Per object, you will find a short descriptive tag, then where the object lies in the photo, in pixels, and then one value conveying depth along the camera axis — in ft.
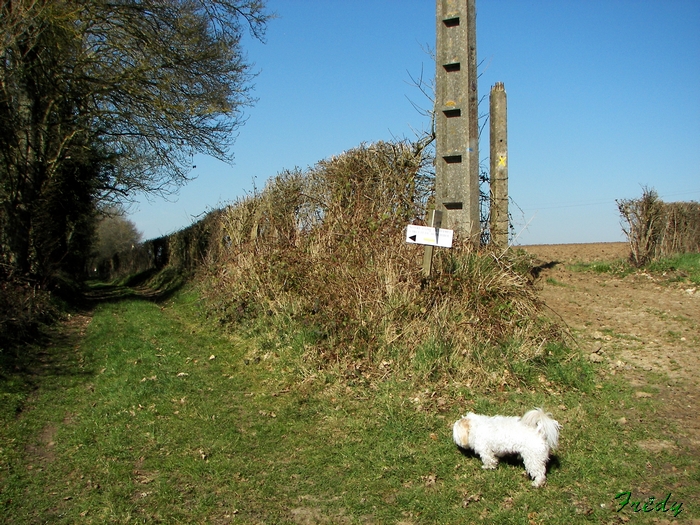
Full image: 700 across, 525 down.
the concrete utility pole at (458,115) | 27.99
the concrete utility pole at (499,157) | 31.12
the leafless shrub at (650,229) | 40.78
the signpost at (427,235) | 24.02
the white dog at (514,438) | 15.64
